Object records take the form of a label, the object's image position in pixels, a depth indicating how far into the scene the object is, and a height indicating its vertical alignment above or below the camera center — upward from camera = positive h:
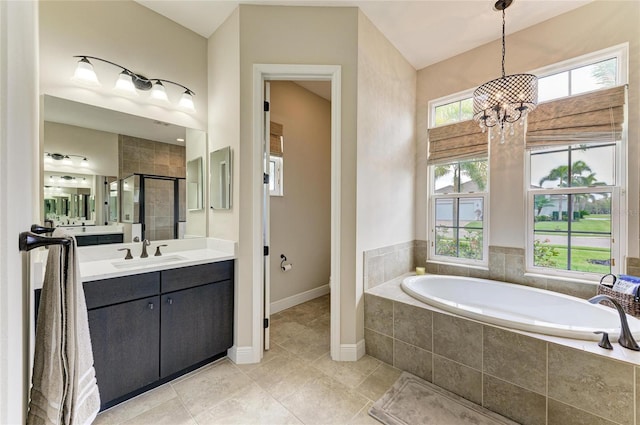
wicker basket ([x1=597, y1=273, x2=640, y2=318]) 1.71 -0.61
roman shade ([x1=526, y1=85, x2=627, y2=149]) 2.00 +0.78
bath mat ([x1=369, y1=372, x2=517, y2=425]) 1.51 -1.23
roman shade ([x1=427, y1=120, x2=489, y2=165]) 2.67 +0.76
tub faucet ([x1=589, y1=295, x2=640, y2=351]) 1.34 -0.65
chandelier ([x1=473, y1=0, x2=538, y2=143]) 1.79 +0.83
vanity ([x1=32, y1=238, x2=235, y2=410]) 1.50 -0.68
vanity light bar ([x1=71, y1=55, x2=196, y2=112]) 1.78 +1.00
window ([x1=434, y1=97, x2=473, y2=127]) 2.82 +1.14
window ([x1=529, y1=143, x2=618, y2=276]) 2.10 +0.04
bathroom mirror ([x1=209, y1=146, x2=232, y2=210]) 2.12 +0.28
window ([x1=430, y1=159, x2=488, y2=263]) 2.72 +0.01
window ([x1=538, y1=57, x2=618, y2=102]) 2.09 +1.14
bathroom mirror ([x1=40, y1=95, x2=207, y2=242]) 1.73 +0.44
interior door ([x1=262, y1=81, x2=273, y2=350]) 2.13 +0.18
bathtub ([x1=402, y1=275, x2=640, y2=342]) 1.52 -0.74
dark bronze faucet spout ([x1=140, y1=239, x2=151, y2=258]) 2.05 -0.29
